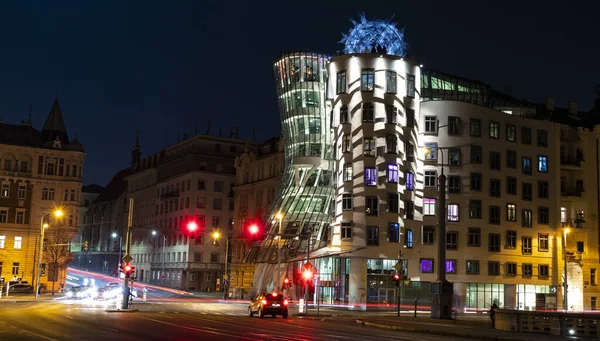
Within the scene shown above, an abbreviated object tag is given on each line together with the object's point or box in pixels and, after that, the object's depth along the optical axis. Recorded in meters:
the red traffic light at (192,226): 46.64
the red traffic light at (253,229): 48.70
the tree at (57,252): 96.18
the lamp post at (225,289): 84.94
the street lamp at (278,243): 78.58
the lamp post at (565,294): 69.26
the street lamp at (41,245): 65.19
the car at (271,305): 46.06
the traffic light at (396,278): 51.46
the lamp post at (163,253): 124.77
